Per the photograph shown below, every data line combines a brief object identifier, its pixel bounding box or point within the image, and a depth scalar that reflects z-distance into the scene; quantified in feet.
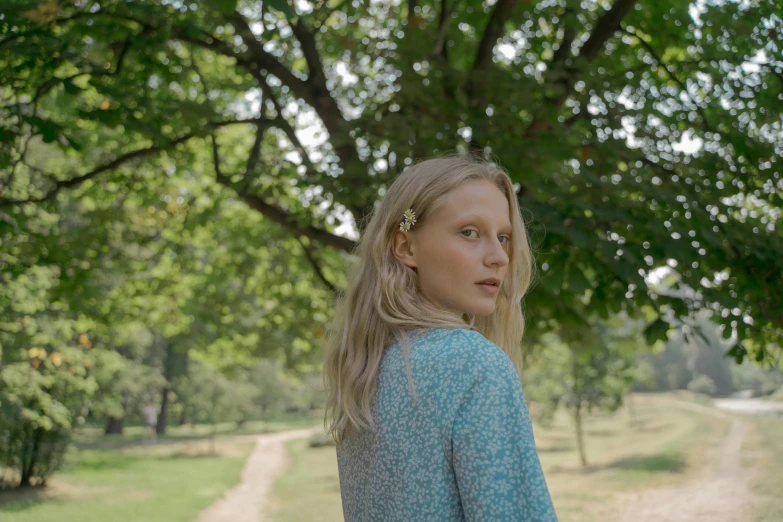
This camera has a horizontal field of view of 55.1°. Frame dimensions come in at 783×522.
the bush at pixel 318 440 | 74.67
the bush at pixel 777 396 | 63.10
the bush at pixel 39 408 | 37.45
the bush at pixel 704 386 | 77.20
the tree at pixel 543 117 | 13.11
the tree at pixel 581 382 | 58.59
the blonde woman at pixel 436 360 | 3.29
